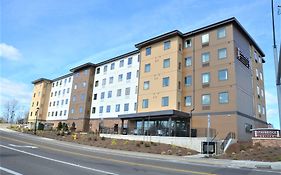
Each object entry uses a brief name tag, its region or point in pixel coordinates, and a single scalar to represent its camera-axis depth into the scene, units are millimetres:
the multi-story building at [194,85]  25611
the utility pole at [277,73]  9491
